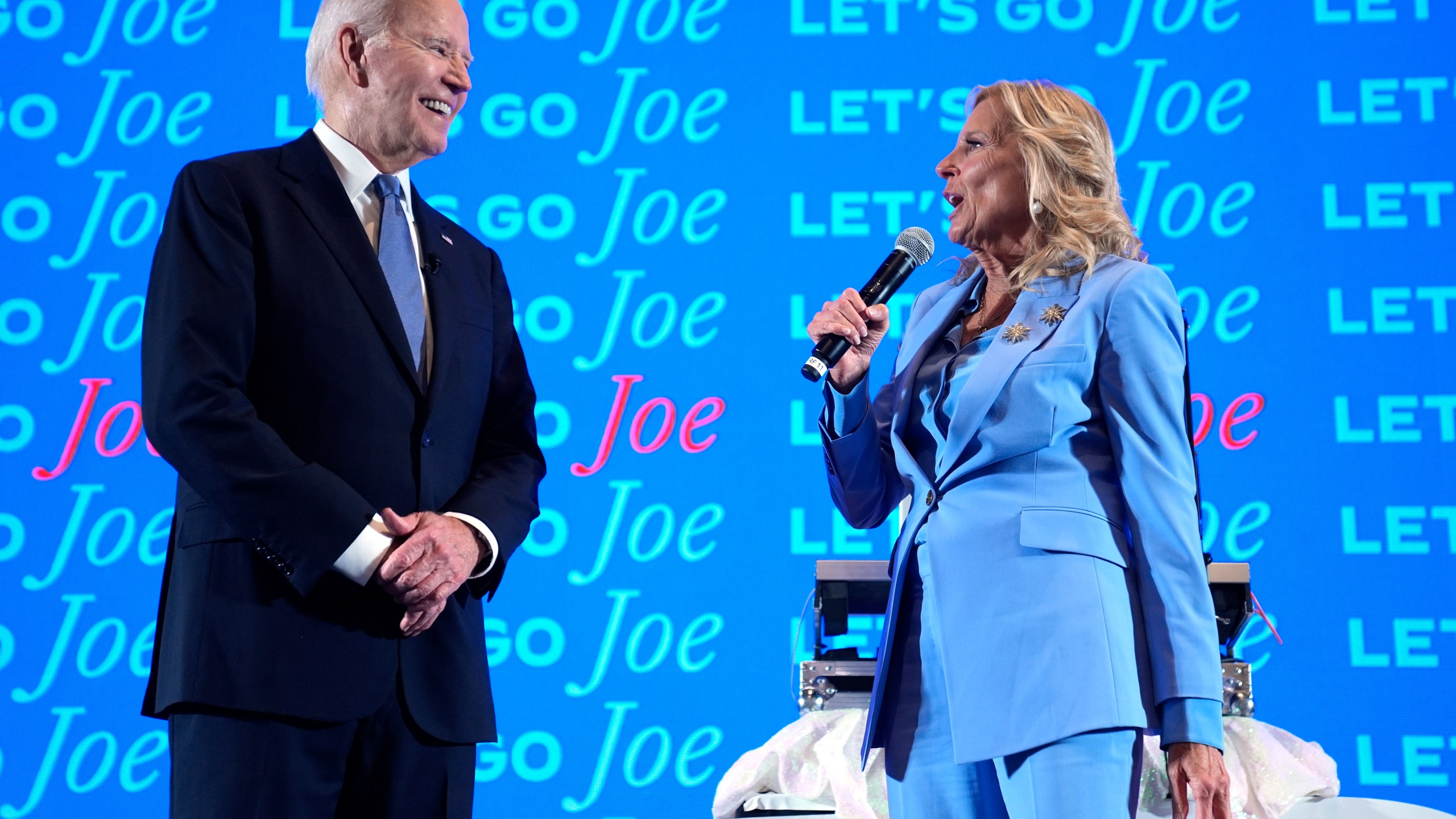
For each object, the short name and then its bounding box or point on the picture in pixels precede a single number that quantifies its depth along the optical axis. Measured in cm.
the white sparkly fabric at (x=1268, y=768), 228
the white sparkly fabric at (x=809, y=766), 232
